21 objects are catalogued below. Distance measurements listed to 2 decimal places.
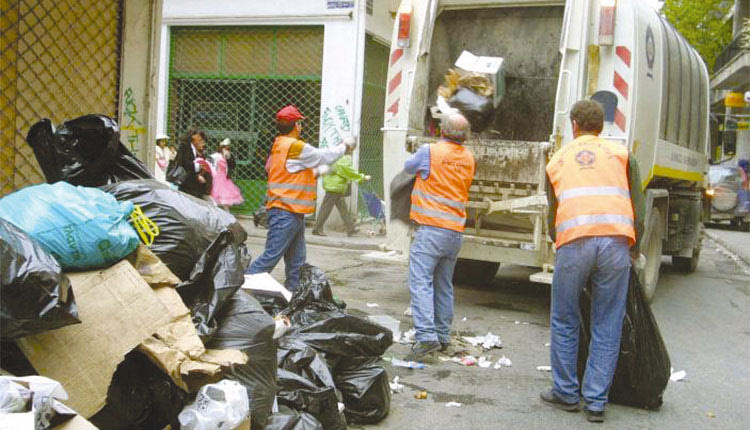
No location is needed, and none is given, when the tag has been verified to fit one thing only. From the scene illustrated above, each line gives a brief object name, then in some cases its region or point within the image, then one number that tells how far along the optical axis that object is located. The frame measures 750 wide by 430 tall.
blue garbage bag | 2.76
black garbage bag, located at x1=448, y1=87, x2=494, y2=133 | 6.84
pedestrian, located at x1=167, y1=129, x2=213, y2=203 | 7.43
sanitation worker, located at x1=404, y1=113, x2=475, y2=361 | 5.06
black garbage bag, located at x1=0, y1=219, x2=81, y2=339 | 2.34
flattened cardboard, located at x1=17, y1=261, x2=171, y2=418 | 2.57
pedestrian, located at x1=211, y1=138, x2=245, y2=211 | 12.24
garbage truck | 6.21
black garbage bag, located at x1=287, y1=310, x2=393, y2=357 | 3.92
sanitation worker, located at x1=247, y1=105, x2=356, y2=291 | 5.89
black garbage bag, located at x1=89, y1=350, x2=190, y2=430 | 2.77
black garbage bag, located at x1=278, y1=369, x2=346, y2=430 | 3.41
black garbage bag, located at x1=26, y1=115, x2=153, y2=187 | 3.62
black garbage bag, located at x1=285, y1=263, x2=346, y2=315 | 4.44
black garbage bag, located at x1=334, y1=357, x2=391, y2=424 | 3.82
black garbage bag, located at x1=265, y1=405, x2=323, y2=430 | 3.17
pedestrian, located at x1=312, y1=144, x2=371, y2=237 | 11.74
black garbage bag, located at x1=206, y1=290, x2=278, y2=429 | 3.09
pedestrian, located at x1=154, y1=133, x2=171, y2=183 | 11.29
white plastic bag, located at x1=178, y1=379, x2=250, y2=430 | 2.69
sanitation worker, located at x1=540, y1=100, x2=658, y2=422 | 4.10
